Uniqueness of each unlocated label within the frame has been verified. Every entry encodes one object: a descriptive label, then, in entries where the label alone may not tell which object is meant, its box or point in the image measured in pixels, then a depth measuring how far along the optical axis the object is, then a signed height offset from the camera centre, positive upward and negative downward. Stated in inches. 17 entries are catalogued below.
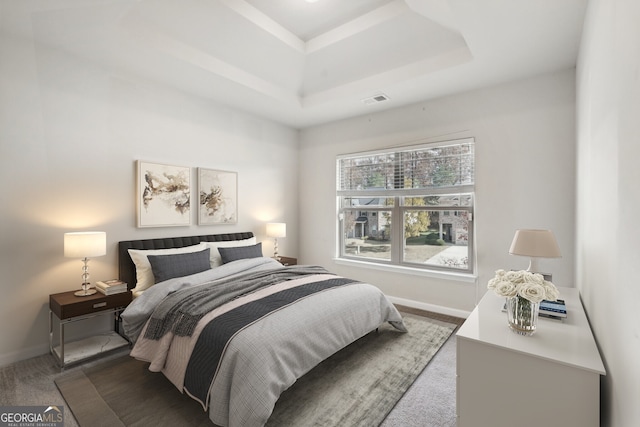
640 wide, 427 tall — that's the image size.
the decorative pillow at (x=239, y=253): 137.6 -19.8
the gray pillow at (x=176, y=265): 112.7 -21.2
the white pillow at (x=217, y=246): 138.1 -16.8
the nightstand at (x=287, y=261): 169.3 -28.3
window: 142.9 +3.5
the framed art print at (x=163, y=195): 126.5 +7.5
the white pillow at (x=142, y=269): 113.2 -22.3
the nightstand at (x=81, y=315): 94.2 -34.3
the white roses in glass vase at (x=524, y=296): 54.9 -16.0
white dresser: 46.3 -27.7
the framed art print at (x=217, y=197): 147.6 +7.8
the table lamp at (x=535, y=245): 78.8 -8.9
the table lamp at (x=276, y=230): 168.2 -10.4
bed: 67.2 -31.1
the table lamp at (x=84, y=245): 97.0 -11.1
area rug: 72.1 -50.3
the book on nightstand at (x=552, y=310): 64.4 -21.8
